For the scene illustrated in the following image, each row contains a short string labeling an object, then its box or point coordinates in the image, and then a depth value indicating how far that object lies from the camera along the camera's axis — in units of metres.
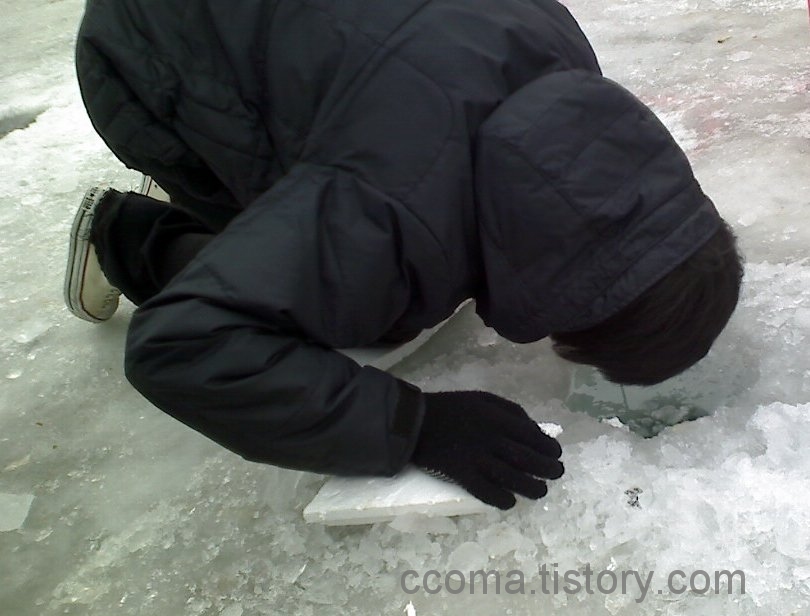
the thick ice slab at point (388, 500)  1.03
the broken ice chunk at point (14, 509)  1.25
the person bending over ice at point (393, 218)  0.83
